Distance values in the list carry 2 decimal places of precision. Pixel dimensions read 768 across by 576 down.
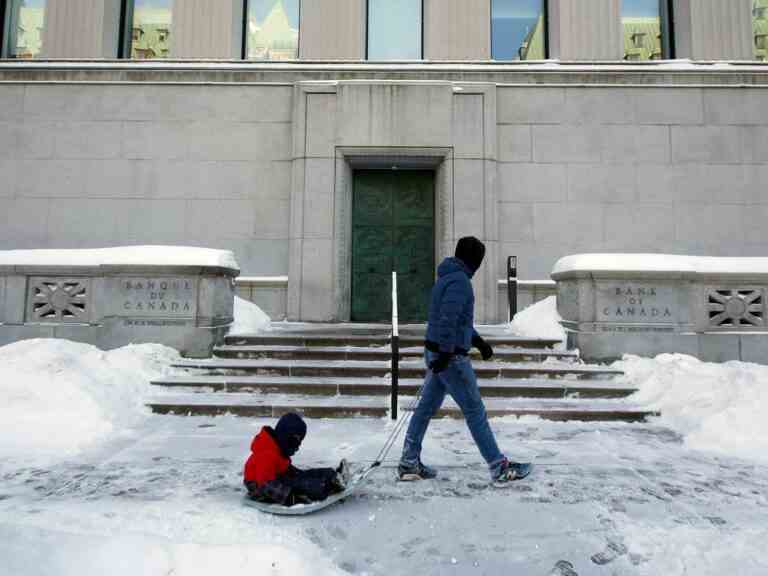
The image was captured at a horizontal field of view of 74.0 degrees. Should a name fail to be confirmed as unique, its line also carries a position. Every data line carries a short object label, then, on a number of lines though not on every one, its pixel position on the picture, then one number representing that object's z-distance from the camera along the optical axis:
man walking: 3.96
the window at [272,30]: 12.95
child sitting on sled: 3.45
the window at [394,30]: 12.94
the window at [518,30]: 12.91
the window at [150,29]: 13.15
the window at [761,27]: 12.49
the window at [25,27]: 13.11
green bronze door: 12.12
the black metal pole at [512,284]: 10.58
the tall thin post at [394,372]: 5.79
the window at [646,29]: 12.85
